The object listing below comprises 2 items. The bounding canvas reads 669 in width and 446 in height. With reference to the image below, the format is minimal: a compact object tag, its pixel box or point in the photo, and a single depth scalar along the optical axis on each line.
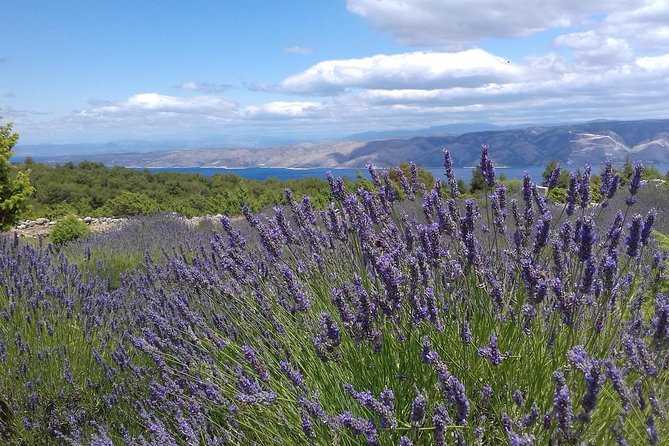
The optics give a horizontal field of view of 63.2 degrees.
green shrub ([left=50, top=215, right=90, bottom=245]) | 9.68
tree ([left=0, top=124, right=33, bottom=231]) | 11.09
